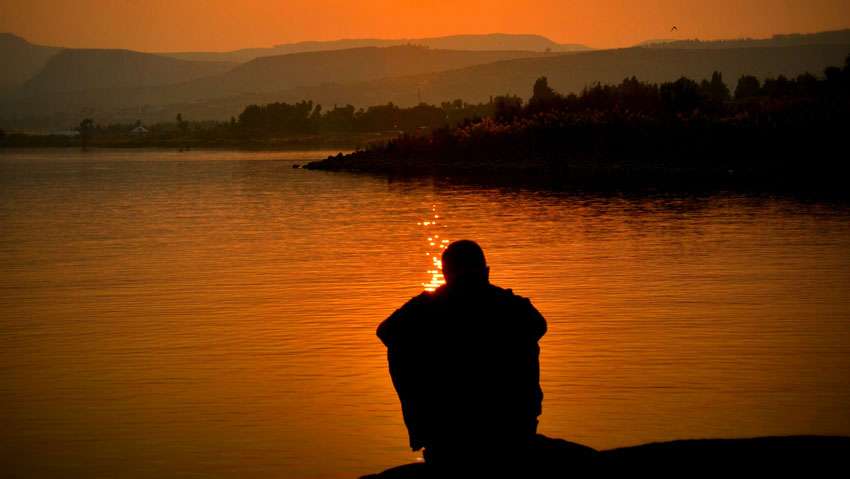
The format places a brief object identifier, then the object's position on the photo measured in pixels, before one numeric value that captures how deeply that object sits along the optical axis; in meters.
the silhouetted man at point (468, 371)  8.20
